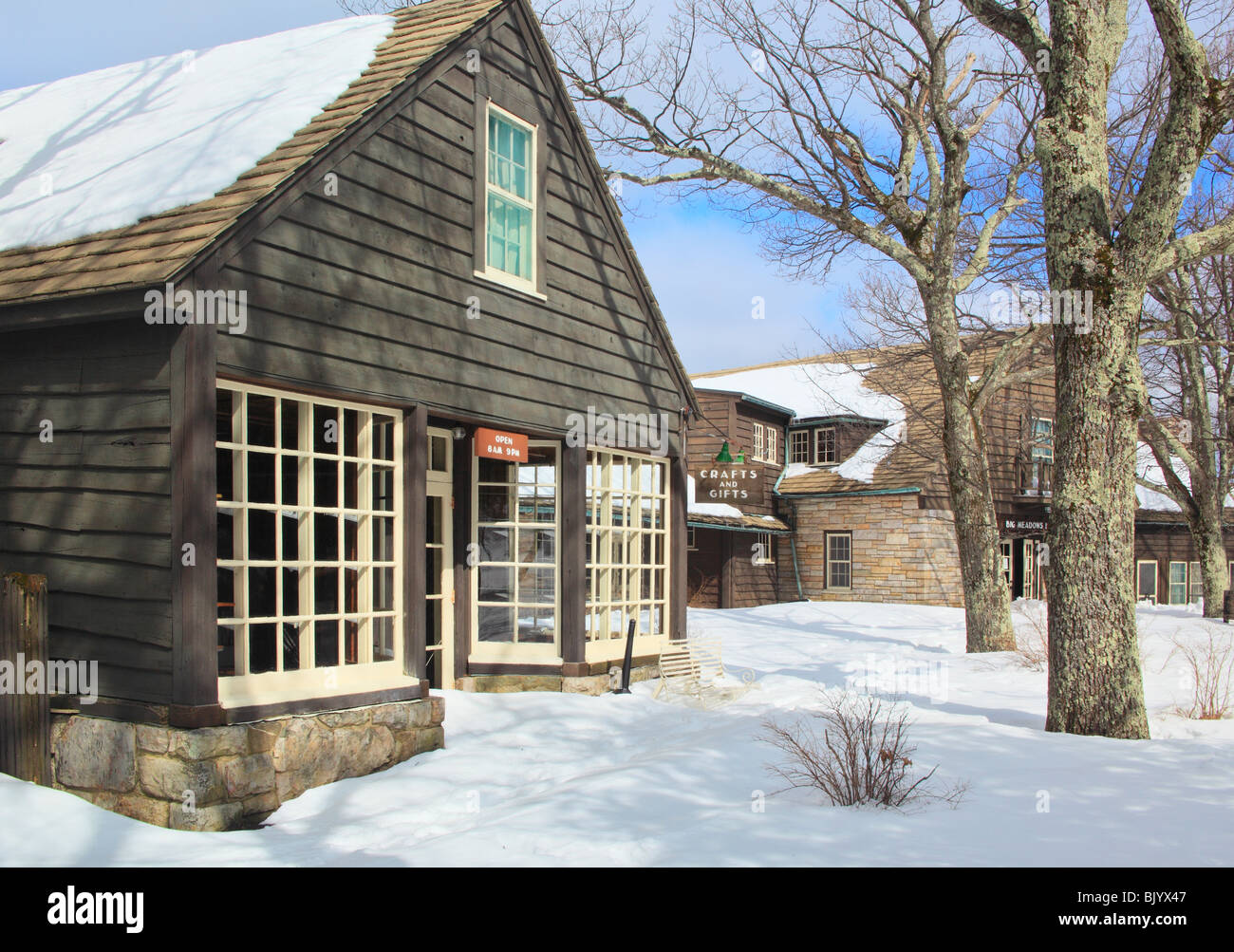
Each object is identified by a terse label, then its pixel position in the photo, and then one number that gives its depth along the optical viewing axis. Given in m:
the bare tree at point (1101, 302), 8.14
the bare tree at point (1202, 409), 20.75
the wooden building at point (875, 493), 26.23
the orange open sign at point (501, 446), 9.84
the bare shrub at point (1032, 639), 13.48
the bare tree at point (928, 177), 15.49
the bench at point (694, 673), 11.59
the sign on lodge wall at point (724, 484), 27.16
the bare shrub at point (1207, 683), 9.29
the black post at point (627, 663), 11.16
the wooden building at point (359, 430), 6.63
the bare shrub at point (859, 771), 5.96
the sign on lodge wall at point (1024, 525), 28.19
